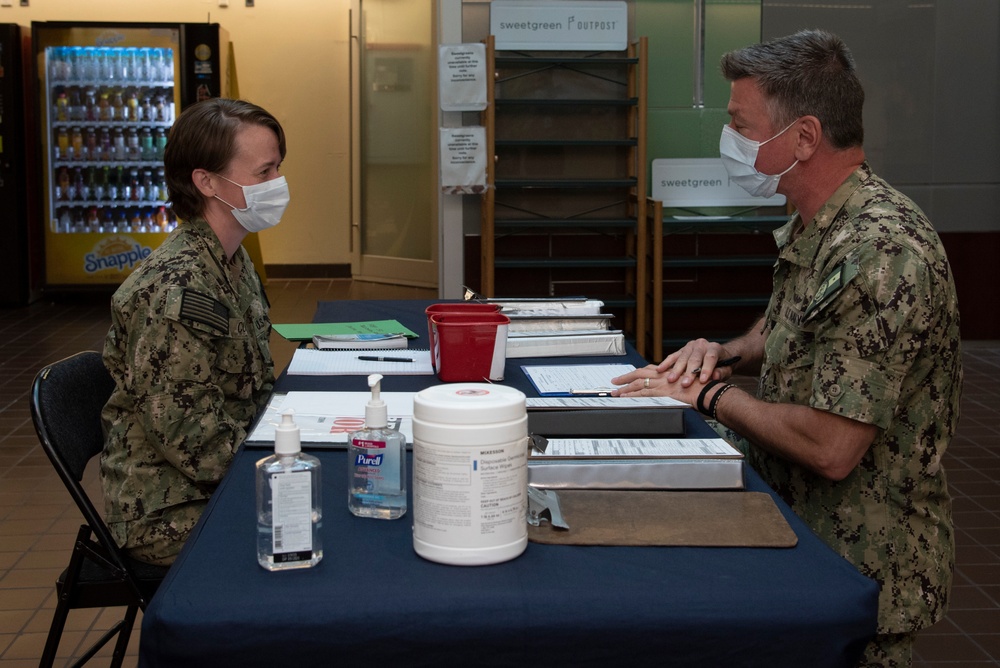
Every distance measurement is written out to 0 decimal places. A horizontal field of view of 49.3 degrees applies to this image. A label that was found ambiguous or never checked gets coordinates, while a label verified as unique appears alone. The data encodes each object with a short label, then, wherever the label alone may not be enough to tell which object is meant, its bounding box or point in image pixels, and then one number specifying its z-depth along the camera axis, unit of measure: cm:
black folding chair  216
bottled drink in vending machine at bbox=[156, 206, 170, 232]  969
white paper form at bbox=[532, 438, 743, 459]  169
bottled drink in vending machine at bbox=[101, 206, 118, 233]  960
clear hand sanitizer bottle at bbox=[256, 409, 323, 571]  133
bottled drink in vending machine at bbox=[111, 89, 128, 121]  948
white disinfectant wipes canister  129
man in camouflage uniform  182
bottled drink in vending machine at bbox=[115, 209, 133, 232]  962
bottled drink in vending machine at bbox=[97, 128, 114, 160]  952
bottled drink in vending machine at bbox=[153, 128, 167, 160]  961
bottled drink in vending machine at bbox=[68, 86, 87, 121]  942
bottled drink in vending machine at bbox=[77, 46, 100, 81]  938
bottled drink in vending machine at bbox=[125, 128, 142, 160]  955
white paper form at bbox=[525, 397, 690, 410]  197
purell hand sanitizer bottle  150
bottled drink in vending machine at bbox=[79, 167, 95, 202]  954
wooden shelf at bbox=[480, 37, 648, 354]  701
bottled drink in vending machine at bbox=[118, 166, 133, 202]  960
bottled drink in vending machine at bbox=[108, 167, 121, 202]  958
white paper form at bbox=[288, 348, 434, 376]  256
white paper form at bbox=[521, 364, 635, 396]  235
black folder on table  186
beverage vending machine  933
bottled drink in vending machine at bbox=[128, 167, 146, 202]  964
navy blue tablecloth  126
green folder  311
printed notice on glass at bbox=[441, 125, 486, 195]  689
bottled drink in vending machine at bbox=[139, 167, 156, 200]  967
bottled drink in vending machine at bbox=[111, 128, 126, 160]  951
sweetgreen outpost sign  697
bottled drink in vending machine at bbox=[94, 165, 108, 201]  955
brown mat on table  146
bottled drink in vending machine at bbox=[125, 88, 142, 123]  948
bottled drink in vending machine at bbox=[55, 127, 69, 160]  944
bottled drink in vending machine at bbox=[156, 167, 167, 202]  966
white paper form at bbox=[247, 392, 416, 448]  192
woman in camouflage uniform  219
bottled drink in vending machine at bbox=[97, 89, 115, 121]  945
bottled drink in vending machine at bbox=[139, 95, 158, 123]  951
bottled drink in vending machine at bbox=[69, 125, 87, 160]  948
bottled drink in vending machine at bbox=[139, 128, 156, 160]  956
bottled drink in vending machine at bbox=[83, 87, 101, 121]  945
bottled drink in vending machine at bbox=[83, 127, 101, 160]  951
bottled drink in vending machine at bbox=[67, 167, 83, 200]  954
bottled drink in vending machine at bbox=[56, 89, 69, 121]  939
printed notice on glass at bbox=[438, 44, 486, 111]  684
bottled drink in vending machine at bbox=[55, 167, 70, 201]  948
